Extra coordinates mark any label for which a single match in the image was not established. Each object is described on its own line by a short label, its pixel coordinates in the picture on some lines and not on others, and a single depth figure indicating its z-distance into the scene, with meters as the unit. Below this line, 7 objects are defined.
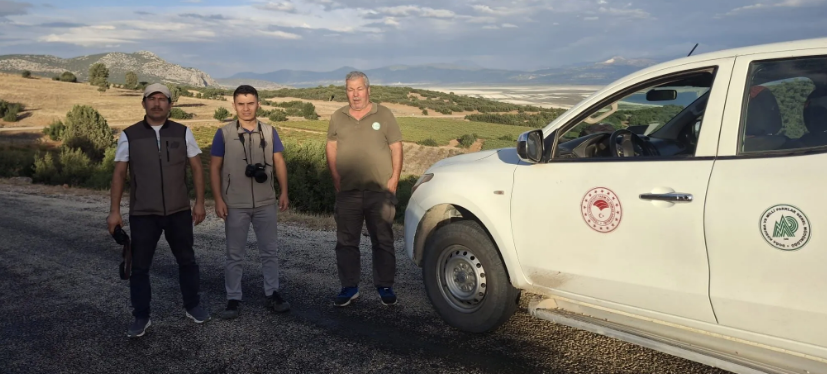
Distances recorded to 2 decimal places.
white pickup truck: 2.83
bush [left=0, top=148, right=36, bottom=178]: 23.62
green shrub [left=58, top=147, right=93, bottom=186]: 23.16
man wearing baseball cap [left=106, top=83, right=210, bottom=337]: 4.45
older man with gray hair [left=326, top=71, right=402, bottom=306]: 5.10
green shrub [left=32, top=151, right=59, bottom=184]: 22.88
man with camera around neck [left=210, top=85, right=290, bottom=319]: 4.87
